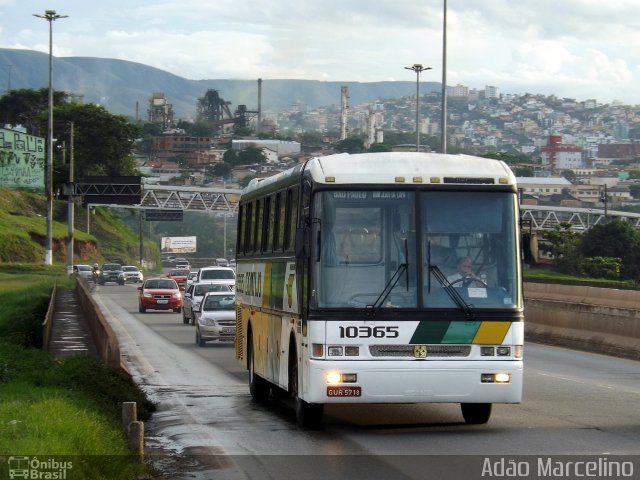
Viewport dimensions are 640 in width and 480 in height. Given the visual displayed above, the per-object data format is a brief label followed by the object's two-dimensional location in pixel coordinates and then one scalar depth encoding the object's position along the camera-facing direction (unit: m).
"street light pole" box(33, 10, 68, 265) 79.38
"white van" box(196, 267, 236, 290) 49.78
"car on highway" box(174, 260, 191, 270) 136.70
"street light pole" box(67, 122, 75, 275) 78.56
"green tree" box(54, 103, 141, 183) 129.75
